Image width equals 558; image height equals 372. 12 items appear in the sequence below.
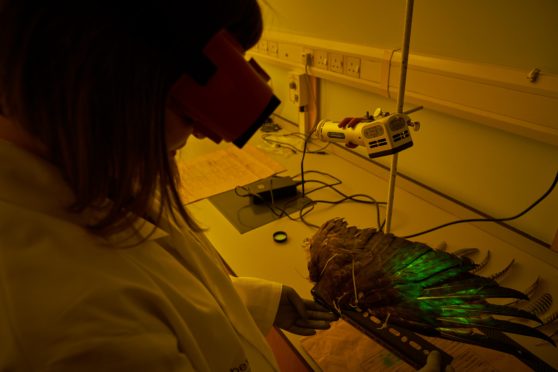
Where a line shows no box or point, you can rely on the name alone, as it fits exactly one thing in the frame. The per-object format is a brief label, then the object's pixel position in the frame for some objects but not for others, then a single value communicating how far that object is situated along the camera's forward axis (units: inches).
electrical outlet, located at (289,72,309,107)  65.5
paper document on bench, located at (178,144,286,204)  57.9
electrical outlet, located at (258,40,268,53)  75.3
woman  14.6
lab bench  37.9
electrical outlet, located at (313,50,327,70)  59.0
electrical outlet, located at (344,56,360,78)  52.8
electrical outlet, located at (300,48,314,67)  61.9
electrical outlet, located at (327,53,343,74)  55.9
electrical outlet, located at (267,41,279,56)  71.7
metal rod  29.0
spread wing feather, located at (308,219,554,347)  27.3
